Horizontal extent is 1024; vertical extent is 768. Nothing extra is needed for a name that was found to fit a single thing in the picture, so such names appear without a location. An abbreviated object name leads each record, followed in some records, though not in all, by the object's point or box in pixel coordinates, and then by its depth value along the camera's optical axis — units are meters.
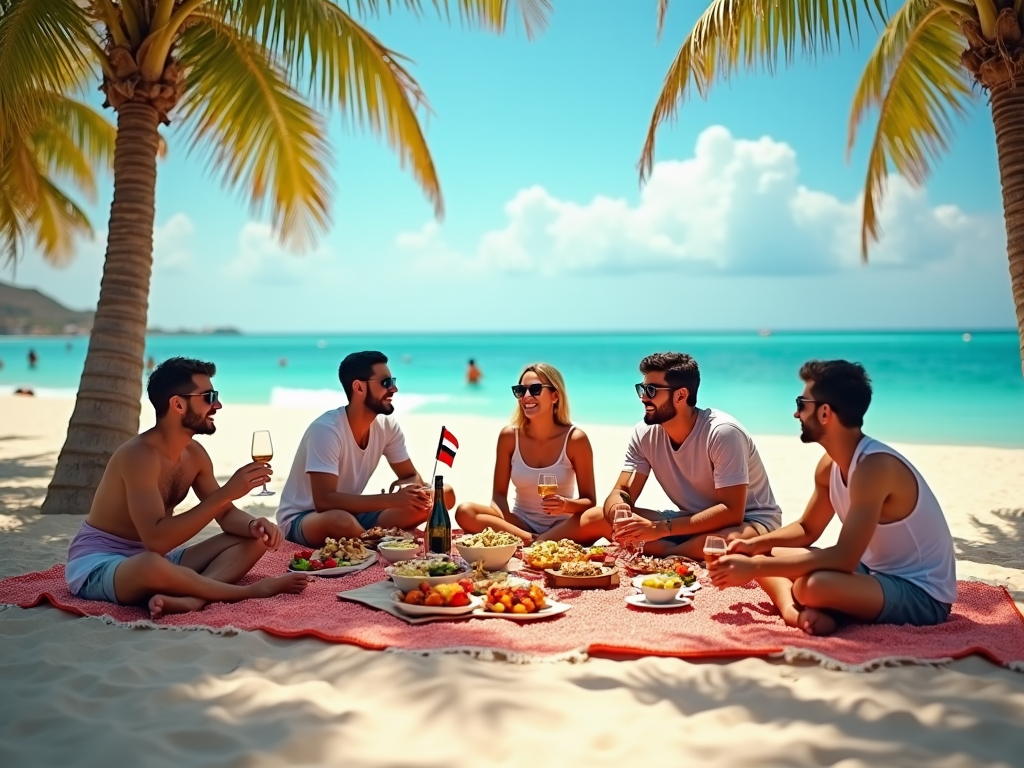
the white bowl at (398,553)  5.64
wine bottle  5.68
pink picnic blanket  4.07
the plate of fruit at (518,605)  4.65
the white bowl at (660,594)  4.81
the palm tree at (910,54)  7.02
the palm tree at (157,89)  7.80
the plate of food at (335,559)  5.72
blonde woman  6.55
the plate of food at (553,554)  5.61
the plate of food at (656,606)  4.83
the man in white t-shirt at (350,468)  6.39
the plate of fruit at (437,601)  4.64
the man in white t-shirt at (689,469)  5.93
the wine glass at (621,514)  5.54
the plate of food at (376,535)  6.41
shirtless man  4.74
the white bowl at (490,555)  5.46
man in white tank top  4.27
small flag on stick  5.46
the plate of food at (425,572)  4.86
